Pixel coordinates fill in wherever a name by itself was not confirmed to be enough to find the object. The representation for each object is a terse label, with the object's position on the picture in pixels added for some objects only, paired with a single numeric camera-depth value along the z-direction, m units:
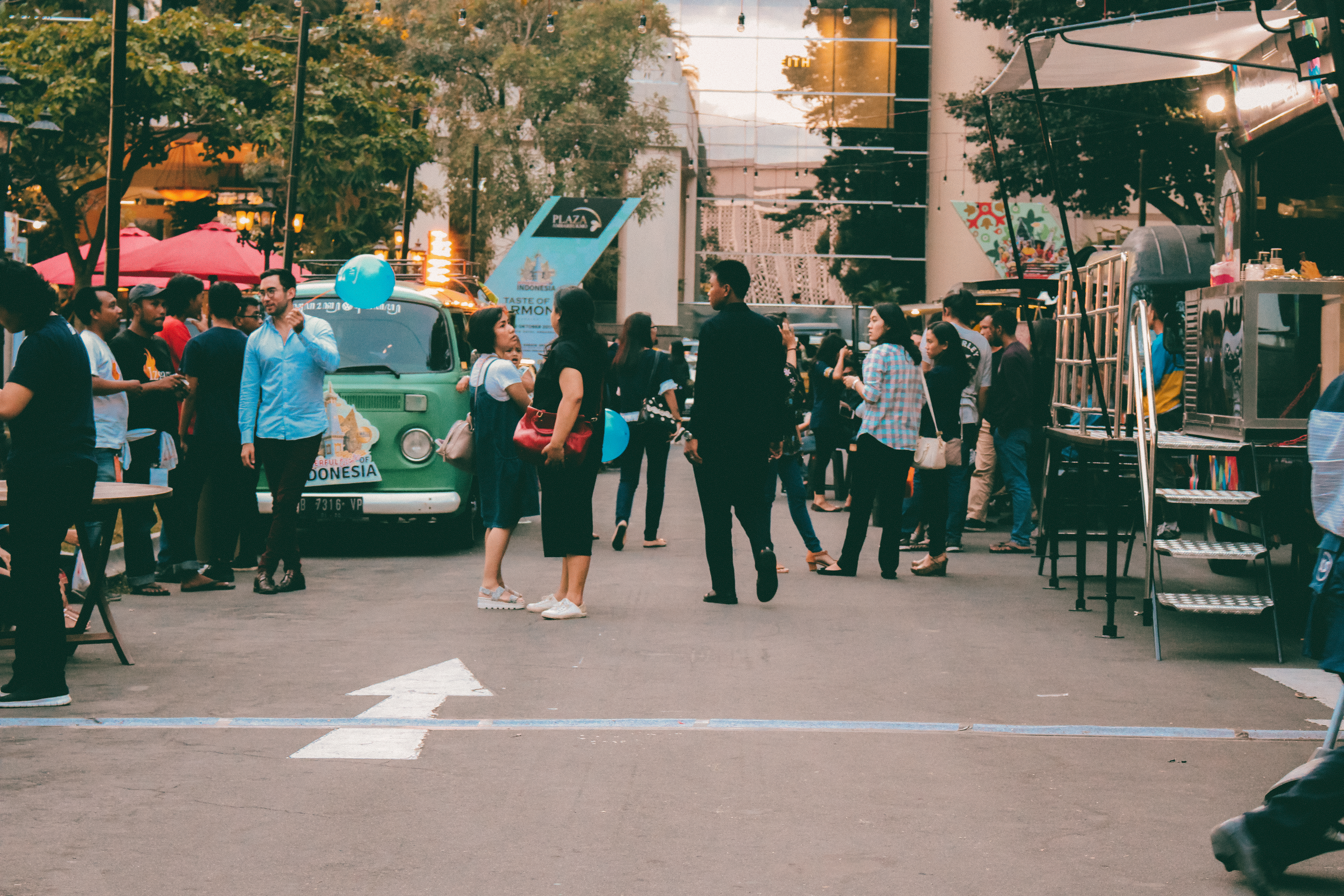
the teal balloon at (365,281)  11.21
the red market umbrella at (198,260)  20.53
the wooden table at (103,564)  6.66
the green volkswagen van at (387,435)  11.25
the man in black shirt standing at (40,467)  5.99
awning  8.71
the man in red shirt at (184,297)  9.74
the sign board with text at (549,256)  18.91
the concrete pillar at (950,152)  51.28
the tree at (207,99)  22.97
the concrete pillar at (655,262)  50.88
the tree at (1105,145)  24.58
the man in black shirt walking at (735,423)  8.95
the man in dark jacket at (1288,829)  3.96
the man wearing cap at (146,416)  9.21
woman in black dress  8.34
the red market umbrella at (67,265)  22.61
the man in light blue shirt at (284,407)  9.54
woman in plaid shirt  10.30
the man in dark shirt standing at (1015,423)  12.36
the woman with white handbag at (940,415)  10.77
